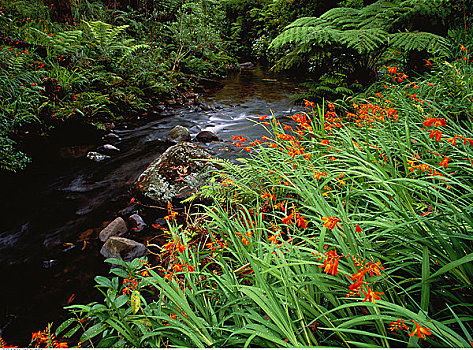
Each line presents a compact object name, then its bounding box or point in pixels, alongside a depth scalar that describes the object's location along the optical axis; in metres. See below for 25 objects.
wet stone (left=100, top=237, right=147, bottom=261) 2.37
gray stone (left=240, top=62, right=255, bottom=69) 12.12
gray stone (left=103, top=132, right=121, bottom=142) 4.78
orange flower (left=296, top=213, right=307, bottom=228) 1.22
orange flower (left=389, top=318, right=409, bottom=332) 0.79
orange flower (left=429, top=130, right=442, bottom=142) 1.32
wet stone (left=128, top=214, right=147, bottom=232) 2.76
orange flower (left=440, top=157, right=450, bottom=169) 1.22
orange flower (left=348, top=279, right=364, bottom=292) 0.78
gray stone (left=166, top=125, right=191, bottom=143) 4.93
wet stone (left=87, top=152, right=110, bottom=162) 4.15
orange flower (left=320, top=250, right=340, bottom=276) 0.82
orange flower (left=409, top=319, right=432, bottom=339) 0.69
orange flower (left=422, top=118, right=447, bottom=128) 1.38
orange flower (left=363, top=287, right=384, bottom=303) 0.79
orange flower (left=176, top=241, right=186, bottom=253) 1.33
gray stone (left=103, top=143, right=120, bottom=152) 4.37
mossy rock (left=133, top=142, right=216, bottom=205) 3.09
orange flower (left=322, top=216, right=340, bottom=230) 0.93
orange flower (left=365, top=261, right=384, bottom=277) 0.84
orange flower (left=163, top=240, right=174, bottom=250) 1.42
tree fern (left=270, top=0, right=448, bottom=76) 2.89
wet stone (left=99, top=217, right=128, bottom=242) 2.62
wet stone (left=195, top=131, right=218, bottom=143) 4.84
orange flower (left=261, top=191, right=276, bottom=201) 1.86
